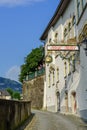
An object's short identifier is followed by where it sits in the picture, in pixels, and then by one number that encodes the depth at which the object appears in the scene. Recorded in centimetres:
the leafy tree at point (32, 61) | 5361
